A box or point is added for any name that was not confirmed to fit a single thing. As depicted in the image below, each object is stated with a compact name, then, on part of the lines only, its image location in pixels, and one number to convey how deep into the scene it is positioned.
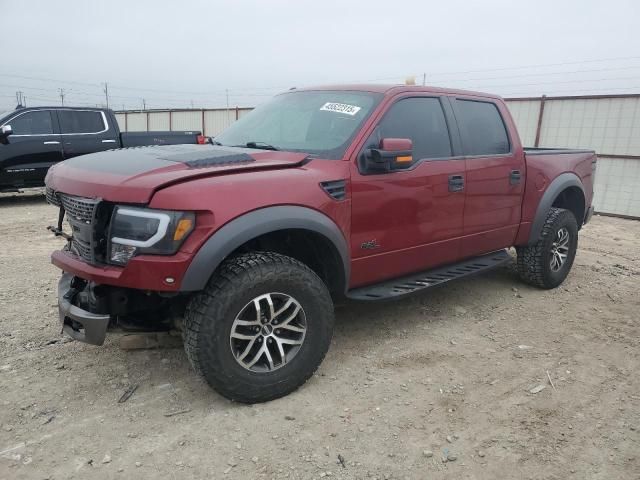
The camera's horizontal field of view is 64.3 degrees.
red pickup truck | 2.64
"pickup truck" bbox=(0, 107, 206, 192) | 8.93
